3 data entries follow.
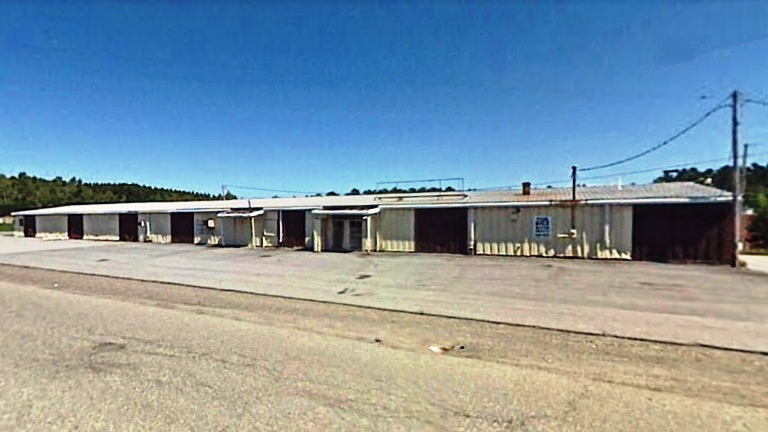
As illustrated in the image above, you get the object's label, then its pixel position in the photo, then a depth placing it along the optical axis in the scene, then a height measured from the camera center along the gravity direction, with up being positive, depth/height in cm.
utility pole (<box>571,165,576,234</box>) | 1916 -47
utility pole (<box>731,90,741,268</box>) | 1606 +139
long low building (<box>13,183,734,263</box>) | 1755 -91
